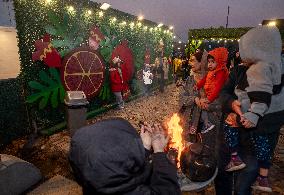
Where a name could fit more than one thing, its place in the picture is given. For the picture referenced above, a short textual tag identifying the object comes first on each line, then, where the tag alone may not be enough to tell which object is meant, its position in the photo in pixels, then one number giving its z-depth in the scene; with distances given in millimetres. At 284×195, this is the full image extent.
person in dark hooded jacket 1240
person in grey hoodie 2082
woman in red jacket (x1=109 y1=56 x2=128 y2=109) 8583
